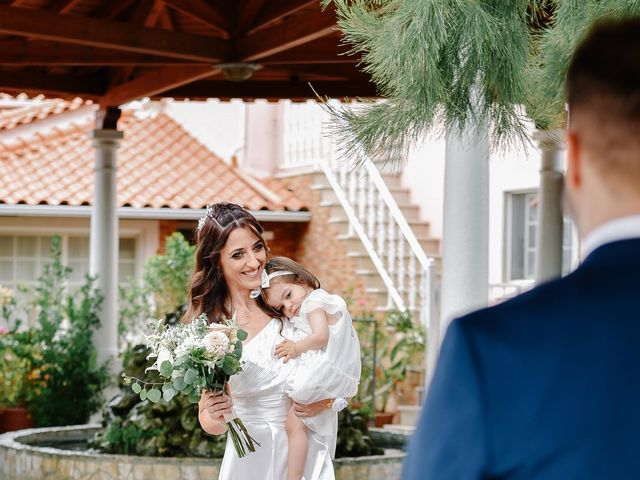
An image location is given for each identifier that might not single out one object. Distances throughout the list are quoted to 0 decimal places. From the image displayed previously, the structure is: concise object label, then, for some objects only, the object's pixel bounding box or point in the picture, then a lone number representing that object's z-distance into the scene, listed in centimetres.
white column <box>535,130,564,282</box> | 1105
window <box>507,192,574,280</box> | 1548
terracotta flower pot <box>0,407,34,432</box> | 1177
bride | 484
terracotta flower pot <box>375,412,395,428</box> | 1276
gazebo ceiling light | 952
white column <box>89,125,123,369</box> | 1198
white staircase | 1475
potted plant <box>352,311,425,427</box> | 1285
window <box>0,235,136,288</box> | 1666
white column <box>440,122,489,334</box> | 625
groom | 135
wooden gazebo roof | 867
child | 491
